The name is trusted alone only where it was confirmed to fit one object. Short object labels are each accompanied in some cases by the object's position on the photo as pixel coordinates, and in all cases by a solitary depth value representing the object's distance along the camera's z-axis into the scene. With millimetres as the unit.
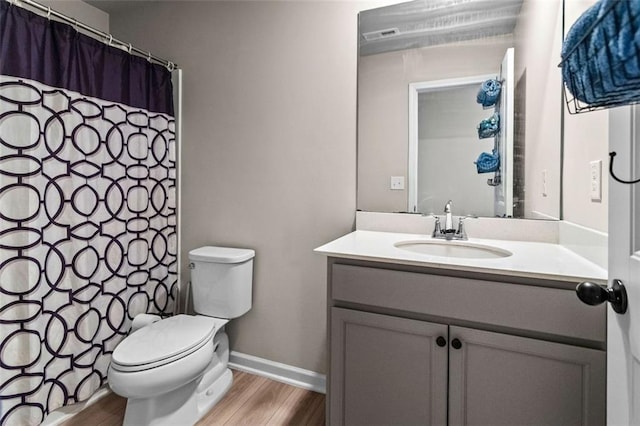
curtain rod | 1394
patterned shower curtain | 1376
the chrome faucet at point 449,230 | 1495
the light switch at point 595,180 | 1014
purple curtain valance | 1380
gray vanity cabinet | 964
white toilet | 1381
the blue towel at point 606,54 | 520
